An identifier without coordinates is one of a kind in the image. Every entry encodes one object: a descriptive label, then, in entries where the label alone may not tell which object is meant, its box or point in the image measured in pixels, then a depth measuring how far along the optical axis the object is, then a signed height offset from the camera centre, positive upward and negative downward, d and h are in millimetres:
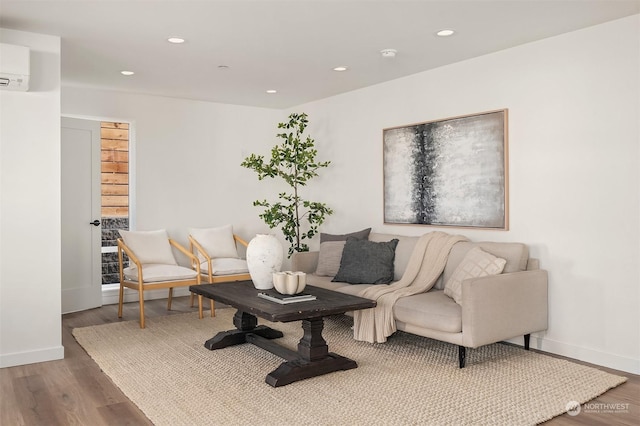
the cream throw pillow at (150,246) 5438 -337
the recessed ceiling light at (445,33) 3828 +1311
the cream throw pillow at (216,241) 5984 -316
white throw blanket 4062 -603
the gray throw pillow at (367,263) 4652 -448
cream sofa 3520 -662
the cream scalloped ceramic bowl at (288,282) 3680 -481
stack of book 3562 -578
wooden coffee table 3322 -658
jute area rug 2836 -1073
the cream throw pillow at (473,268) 3830 -415
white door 5551 -24
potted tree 6016 +488
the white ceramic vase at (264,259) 3928 -342
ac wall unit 3547 +998
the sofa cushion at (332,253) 5141 -393
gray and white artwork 4382 +367
